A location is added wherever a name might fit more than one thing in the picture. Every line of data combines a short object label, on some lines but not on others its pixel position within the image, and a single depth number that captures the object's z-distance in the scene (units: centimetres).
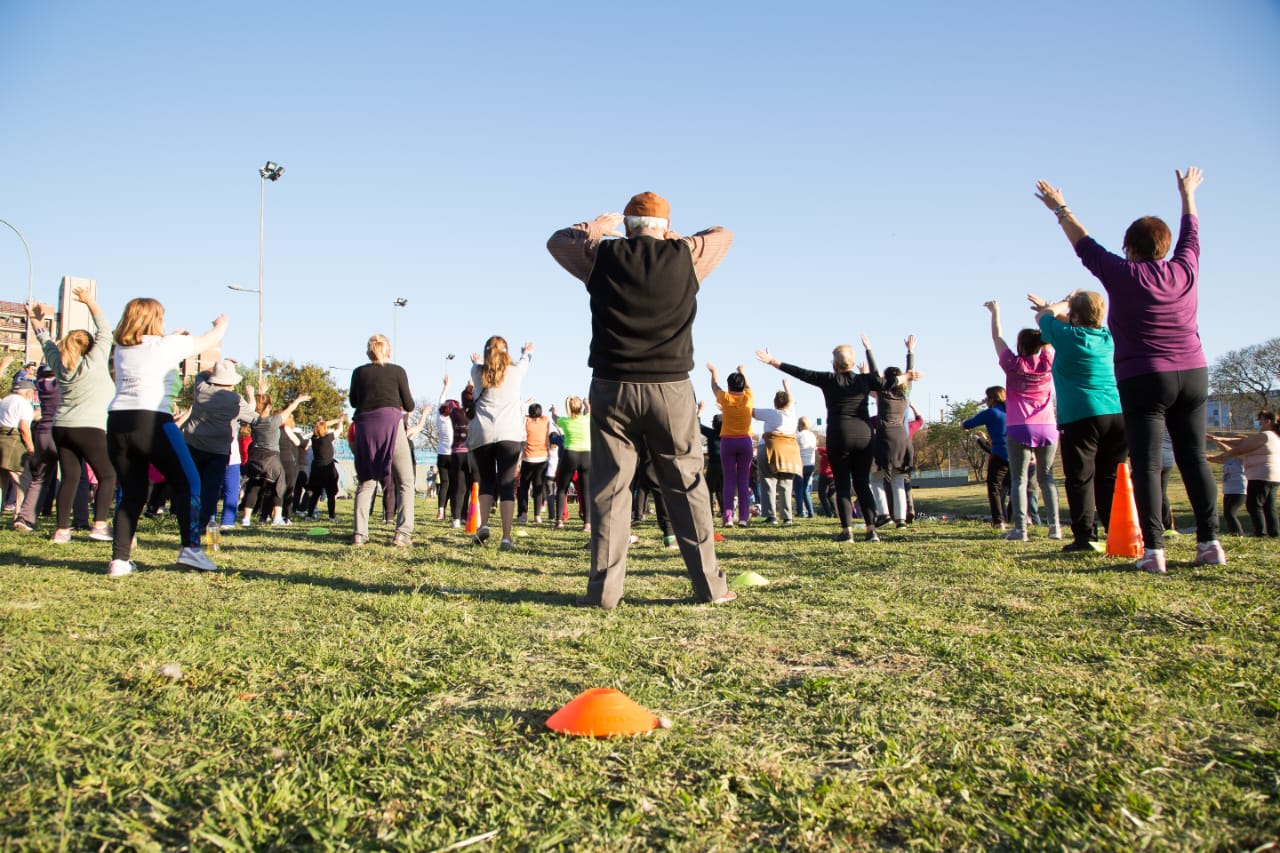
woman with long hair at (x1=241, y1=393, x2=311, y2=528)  1216
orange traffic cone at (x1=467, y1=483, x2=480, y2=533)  1042
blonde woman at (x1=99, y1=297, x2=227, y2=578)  595
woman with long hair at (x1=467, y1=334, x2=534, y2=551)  831
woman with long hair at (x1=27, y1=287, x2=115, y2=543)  759
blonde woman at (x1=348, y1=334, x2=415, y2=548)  818
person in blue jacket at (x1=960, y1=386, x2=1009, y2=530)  1104
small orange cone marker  241
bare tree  7269
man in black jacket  463
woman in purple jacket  536
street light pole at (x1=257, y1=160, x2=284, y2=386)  3922
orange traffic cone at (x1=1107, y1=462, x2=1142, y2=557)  637
